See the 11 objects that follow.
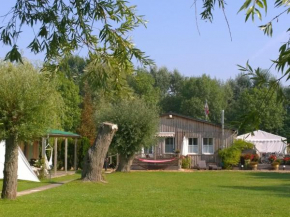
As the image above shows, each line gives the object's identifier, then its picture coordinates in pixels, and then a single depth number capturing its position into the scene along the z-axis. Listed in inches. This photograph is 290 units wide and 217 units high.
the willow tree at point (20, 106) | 637.3
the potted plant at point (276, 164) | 1530.5
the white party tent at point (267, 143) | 1916.8
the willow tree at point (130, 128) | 1358.3
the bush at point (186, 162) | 1593.3
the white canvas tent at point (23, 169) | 1008.9
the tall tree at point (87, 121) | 1763.0
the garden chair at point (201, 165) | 1572.3
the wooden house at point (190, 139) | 1651.1
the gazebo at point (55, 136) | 1151.8
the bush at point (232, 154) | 1572.3
